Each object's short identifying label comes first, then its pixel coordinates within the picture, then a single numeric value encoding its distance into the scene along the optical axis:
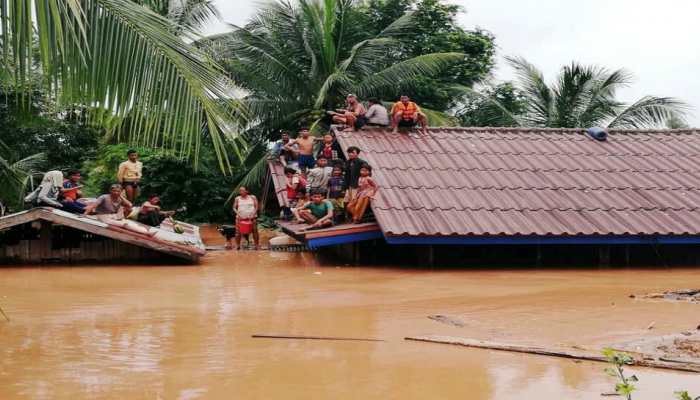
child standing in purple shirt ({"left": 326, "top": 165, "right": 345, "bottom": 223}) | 14.61
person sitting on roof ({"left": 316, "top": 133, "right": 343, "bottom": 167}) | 15.80
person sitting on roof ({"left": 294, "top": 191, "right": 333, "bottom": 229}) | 13.74
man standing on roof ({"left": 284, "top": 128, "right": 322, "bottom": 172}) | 16.31
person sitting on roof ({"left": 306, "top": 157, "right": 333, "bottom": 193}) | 14.86
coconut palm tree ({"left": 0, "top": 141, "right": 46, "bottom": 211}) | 11.55
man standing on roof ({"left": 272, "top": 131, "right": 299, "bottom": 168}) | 17.02
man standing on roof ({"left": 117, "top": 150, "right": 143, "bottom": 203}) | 14.70
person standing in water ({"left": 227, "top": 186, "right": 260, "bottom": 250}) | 16.08
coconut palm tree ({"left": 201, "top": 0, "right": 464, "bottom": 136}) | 21.62
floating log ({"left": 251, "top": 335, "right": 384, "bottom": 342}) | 7.11
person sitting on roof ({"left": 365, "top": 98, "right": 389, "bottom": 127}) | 16.09
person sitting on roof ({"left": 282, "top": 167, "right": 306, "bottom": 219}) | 15.45
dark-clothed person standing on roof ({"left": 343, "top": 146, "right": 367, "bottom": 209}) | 13.65
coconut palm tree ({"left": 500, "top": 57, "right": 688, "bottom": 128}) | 23.36
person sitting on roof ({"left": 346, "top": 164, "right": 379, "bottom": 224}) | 13.21
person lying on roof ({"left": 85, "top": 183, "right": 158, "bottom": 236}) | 13.51
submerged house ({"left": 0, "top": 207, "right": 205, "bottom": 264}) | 13.21
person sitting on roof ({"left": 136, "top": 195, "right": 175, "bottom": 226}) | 14.93
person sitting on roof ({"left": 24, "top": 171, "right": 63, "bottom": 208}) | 13.38
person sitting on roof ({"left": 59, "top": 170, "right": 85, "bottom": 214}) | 13.80
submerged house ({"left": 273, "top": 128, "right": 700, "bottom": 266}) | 12.83
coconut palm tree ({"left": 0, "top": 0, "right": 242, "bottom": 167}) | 5.42
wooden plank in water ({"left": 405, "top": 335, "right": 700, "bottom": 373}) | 5.68
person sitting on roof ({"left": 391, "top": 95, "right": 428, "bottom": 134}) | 16.16
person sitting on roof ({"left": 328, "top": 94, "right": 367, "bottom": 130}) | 15.79
